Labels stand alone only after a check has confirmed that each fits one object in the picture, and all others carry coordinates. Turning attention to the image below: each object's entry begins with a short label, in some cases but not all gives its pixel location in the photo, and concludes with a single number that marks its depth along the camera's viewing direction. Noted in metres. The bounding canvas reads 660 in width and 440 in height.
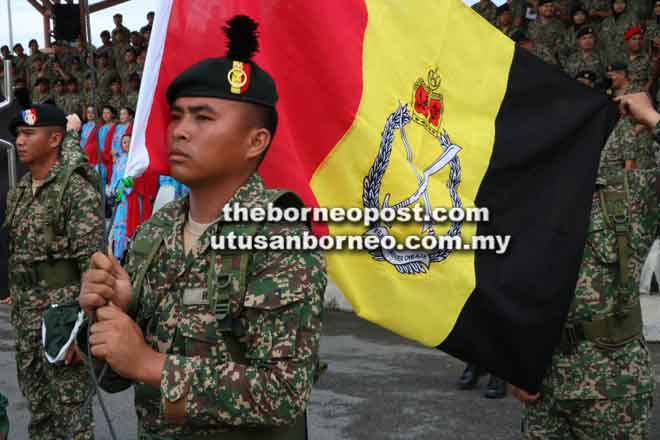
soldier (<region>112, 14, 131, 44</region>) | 19.17
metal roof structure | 19.54
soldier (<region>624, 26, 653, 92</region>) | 9.89
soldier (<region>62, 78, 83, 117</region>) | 18.55
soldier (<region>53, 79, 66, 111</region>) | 18.93
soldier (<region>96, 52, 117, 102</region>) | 17.65
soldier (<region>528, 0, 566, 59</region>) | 11.52
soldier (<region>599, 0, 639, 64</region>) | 11.05
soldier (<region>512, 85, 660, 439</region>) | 2.99
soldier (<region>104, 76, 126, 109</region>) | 16.92
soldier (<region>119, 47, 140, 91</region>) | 17.83
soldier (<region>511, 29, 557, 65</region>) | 10.83
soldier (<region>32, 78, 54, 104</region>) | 19.87
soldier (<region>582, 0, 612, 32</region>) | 11.59
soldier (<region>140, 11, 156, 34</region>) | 19.03
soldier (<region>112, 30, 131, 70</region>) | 18.56
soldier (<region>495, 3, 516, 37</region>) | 12.03
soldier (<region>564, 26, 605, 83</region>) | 10.98
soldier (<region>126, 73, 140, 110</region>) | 16.27
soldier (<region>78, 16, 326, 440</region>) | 1.67
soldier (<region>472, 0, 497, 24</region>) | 12.71
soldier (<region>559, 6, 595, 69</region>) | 11.44
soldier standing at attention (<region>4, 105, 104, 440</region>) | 4.33
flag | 2.82
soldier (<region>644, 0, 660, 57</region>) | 10.36
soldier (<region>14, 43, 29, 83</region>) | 22.19
